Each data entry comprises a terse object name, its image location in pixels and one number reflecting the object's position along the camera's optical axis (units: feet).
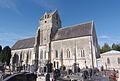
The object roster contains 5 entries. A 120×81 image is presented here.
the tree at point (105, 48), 95.75
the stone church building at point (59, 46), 64.98
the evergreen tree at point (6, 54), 92.19
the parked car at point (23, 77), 22.98
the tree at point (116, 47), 90.57
